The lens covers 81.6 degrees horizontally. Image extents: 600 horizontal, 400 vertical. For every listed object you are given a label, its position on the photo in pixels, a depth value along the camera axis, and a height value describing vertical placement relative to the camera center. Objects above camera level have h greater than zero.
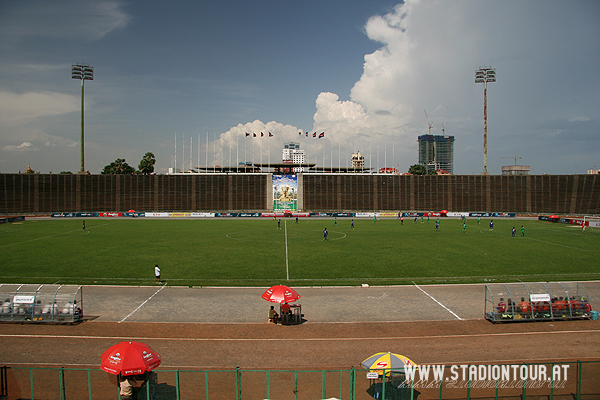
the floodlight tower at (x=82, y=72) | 83.69 +30.65
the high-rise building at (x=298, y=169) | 120.94 +10.43
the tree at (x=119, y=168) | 126.06 +11.89
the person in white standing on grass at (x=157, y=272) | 24.67 -5.20
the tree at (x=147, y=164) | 127.56 +12.81
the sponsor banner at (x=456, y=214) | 85.19 -3.98
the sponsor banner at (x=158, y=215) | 83.06 -3.88
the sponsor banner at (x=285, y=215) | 82.60 -3.94
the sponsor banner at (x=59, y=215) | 80.38 -3.67
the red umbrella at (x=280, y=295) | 17.08 -4.84
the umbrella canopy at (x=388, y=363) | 10.41 -5.01
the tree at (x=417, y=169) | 149.12 +12.52
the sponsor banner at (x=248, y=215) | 83.06 -3.94
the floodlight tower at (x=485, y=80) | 87.19 +29.71
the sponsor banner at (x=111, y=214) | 82.70 -3.62
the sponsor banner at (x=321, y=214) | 84.00 -3.92
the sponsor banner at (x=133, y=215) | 82.50 -3.85
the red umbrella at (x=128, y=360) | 10.29 -4.90
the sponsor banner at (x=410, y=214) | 84.74 -4.00
